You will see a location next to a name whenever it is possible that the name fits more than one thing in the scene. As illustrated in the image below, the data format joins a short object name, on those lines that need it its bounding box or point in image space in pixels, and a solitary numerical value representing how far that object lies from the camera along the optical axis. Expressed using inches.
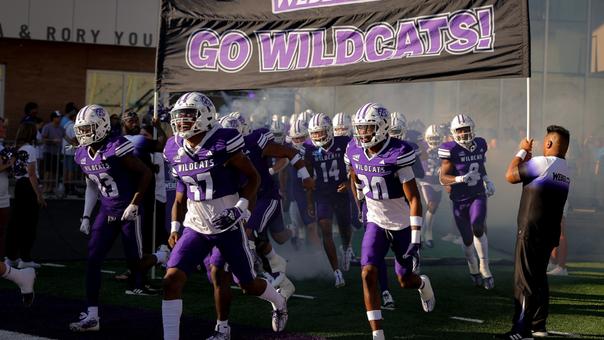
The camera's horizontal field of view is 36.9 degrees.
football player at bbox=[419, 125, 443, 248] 541.3
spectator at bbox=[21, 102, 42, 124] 637.3
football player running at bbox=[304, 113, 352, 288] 414.6
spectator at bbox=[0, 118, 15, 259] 390.9
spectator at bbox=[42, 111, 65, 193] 597.0
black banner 322.0
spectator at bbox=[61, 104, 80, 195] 592.1
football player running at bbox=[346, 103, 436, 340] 274.2
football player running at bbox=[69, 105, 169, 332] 300.2
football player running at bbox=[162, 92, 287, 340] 258.4
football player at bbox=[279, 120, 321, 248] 471.2
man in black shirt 271.3
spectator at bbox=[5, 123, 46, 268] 413.1
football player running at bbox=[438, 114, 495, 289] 384.8
